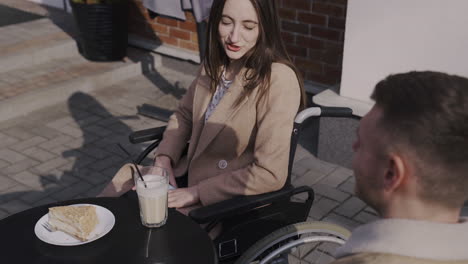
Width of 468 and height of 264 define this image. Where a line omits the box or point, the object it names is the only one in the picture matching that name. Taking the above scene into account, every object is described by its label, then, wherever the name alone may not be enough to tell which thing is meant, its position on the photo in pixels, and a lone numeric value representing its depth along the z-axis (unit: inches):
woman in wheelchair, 98.8
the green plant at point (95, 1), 236.7
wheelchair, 91.4
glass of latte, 87.0
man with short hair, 47.6
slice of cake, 84.1
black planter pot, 238.5
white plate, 83.3
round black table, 80.3
